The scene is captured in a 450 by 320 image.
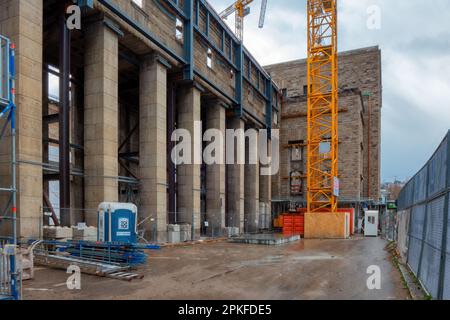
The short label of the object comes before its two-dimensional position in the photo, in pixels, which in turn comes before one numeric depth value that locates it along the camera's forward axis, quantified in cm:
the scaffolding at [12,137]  738
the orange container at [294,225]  3481
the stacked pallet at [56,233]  1594
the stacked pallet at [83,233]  1675
